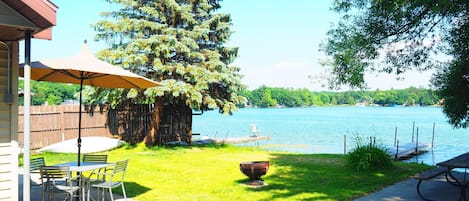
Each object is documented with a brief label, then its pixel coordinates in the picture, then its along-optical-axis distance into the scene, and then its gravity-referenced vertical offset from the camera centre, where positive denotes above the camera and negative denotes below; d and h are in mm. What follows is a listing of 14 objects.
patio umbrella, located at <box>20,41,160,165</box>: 6164 +397
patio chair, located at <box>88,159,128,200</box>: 6496 -1415
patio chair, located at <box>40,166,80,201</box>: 6145 -1248
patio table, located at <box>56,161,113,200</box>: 6443 -1186
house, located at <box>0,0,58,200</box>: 4859 -170
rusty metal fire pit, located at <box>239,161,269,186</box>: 8656 -1537
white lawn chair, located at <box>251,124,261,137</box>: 31066 -2587
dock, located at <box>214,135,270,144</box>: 28039 -2970
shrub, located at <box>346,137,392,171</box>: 10547 -1538
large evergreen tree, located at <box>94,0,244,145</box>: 14852 +1728
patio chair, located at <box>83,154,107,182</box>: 7902 -1223
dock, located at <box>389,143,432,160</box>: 20797 -2754
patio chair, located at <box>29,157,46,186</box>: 6741 -1183
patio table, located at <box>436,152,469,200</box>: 6910 -1115
